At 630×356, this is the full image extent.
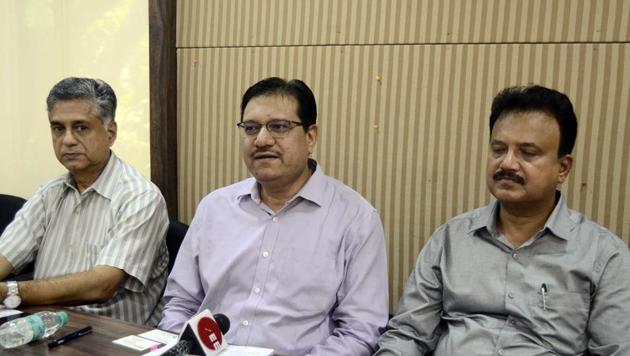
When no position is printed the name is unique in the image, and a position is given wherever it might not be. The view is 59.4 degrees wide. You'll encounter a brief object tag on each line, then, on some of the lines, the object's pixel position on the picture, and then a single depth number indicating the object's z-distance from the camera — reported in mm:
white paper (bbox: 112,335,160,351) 1439
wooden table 1403
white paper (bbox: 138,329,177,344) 1496
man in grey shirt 1603
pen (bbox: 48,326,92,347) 1448
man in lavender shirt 1819
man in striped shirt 2154
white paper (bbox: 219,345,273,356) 1408
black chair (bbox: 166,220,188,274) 2307
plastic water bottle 1454
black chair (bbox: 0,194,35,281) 3137
